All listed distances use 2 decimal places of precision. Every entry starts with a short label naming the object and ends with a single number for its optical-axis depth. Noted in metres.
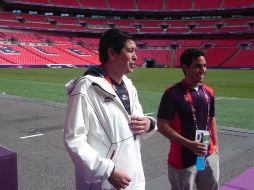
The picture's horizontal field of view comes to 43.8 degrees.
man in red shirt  3.02
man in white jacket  2.02
